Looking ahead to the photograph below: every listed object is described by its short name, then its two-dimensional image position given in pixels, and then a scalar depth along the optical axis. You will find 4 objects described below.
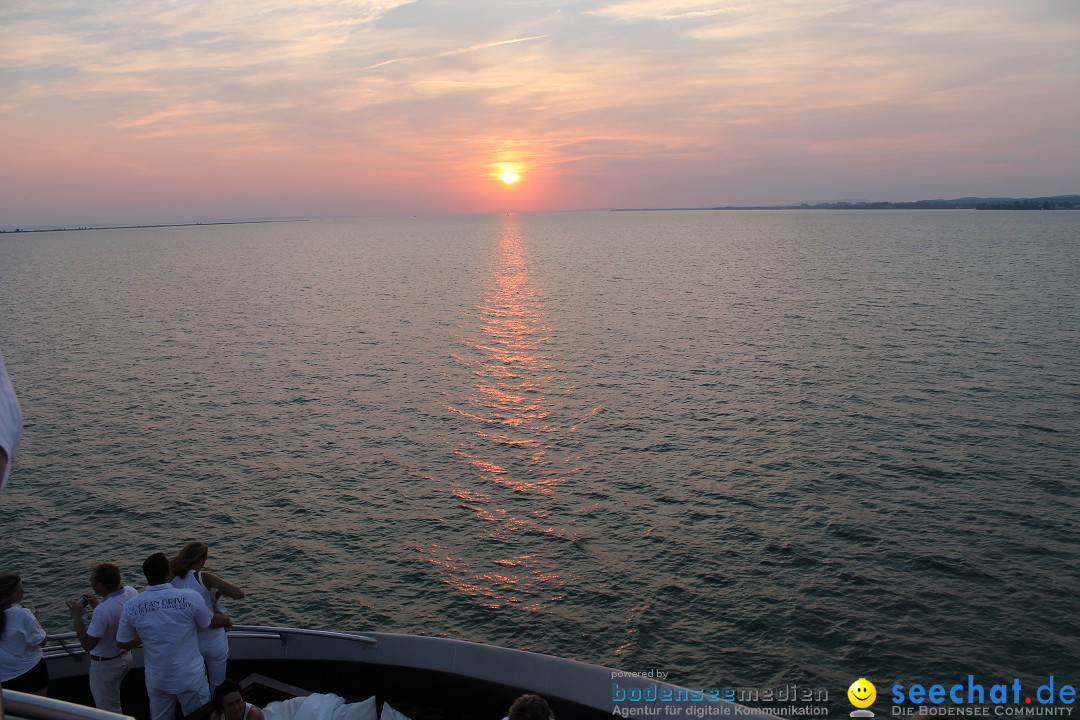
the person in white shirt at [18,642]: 7.89
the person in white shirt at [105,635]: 8.38
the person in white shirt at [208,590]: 8.22
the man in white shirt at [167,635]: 7.76
